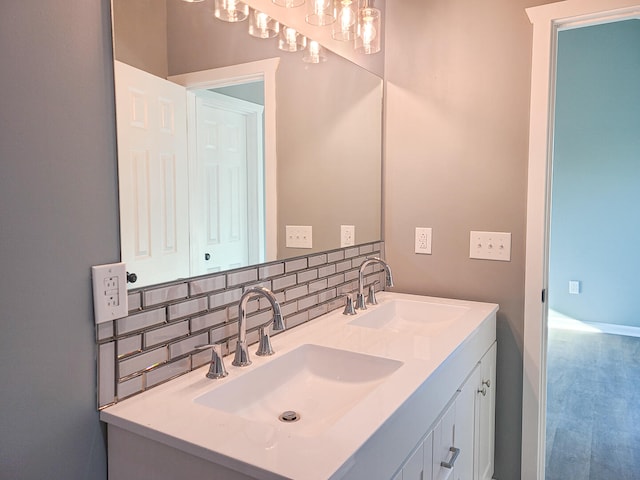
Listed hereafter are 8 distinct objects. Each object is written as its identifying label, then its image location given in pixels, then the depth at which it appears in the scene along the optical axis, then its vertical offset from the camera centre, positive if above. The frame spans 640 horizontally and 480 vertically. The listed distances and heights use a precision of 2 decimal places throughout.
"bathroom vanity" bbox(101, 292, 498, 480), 0.85 -0.44
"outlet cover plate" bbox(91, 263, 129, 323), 0.96 -0.17
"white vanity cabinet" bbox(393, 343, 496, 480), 1.24 -0.71
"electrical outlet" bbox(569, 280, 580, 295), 4.84 -0.81
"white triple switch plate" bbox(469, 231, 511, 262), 2.01 -0.16
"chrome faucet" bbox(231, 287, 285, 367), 1.22 -0.30
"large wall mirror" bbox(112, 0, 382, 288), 1.09 +0.20
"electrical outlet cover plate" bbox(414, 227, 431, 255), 2.18 -0.15
